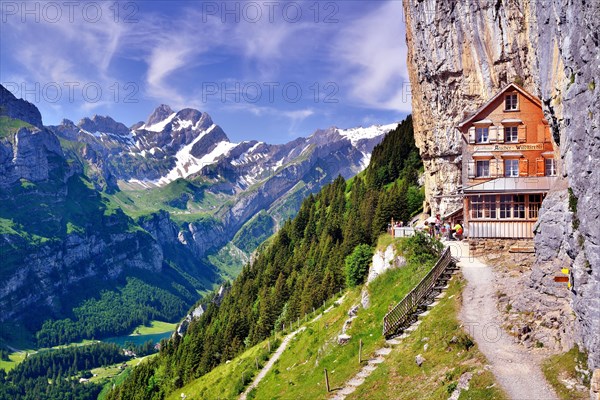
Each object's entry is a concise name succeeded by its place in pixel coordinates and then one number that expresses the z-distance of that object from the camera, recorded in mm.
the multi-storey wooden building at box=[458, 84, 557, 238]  39750
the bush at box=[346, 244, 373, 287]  55656
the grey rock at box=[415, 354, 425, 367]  27125
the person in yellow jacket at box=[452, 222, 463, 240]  47531
